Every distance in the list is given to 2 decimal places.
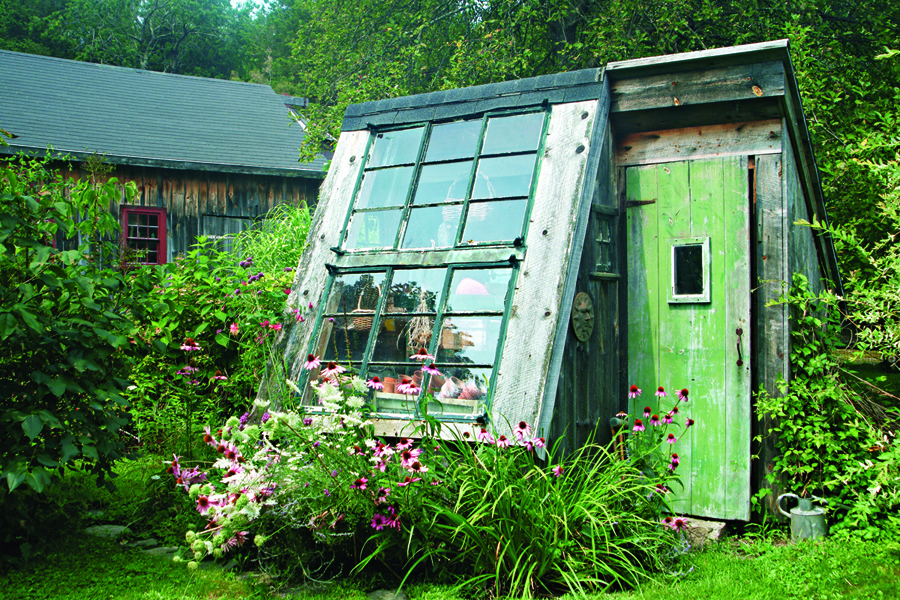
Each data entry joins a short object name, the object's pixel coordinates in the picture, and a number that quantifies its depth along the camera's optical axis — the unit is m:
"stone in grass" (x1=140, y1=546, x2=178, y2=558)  3.86
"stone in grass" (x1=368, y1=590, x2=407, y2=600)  3.32
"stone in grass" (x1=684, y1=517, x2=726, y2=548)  4.24
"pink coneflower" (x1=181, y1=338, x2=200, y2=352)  4.91
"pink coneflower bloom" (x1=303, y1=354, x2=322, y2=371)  3.56
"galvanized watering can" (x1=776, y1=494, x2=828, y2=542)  4.14
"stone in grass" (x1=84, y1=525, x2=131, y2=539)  4.11
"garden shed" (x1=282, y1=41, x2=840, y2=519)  4.31
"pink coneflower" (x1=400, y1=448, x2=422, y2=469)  3.36
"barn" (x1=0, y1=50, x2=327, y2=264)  13.82
